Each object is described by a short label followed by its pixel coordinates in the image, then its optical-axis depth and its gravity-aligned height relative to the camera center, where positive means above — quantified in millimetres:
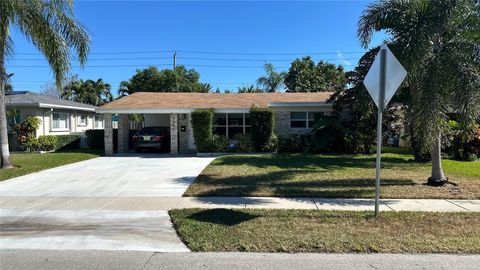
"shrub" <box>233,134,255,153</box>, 19609 -950
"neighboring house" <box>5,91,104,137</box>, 22297 +799
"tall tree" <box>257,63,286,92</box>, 44094 +5140
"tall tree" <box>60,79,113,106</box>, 48344 +4235
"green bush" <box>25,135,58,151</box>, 21464 -1048
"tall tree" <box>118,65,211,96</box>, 40522 +4582
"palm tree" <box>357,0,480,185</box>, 9742 +1698
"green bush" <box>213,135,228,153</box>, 19625 -978
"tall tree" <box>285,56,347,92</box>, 40219 +5267
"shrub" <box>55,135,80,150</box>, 22609 -1020
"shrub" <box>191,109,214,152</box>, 19312 -177
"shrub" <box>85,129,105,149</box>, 23531 -785
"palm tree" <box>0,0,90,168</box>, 13664 +3318
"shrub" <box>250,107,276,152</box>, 19188 -121
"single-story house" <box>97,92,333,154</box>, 20516 +738
